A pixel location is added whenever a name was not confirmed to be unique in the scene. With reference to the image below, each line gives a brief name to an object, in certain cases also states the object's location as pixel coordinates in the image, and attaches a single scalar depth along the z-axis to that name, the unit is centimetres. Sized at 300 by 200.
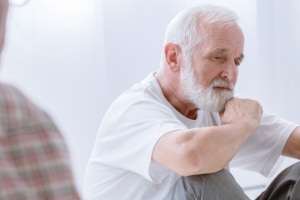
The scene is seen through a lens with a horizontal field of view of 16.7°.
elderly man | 225
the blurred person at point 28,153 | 142
